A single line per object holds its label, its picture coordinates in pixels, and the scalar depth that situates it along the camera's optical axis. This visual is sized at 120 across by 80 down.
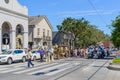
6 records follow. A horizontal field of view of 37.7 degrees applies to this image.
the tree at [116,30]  25.80
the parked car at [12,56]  17.80
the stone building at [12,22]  23.86
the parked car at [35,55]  21.91
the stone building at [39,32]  34.87
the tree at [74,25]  40.02
